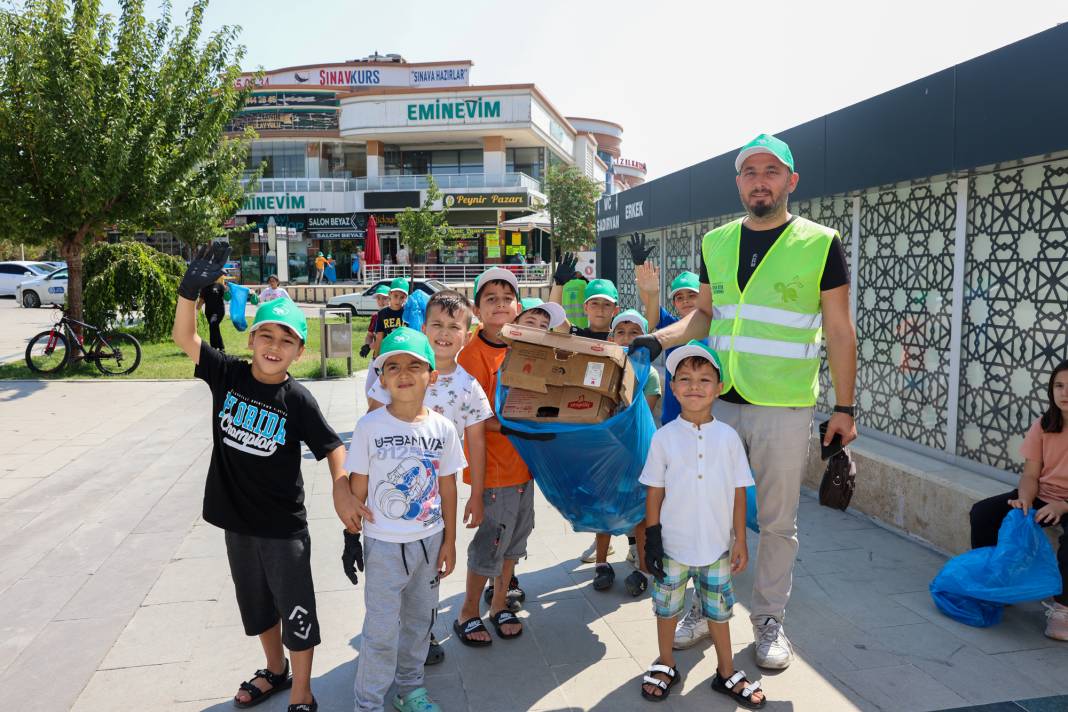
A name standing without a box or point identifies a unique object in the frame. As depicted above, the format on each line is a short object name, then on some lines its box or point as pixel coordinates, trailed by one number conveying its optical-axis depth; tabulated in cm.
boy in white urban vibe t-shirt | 286
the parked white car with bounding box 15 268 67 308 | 2686
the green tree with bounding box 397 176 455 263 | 3083
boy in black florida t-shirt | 296
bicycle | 1201
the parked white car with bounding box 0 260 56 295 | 3025
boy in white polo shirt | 314
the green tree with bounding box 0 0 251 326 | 1135
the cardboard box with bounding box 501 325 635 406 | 329
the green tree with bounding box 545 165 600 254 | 3406
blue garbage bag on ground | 362
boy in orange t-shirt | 363
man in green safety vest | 333
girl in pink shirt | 373
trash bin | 1141
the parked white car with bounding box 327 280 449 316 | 2617
